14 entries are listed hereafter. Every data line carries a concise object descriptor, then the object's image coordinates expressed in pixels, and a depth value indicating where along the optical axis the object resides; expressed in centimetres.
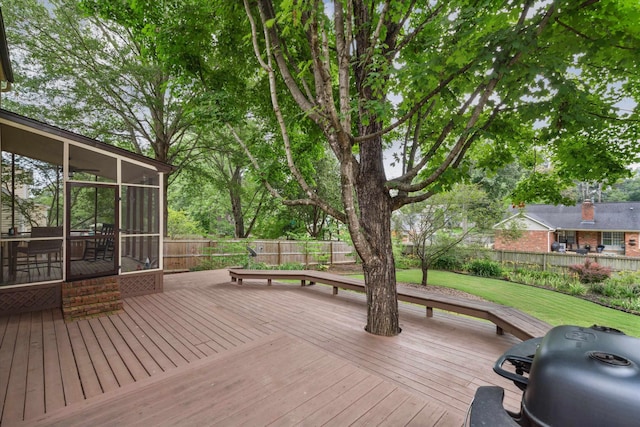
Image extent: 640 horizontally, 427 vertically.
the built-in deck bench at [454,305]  320
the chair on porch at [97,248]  540
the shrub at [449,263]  1166
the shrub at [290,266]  1031
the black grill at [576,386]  86
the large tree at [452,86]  256
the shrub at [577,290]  825
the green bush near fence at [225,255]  971
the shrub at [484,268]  1099
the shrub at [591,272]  864
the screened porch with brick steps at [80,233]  431
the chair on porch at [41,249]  457
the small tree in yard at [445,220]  901
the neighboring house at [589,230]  1497
